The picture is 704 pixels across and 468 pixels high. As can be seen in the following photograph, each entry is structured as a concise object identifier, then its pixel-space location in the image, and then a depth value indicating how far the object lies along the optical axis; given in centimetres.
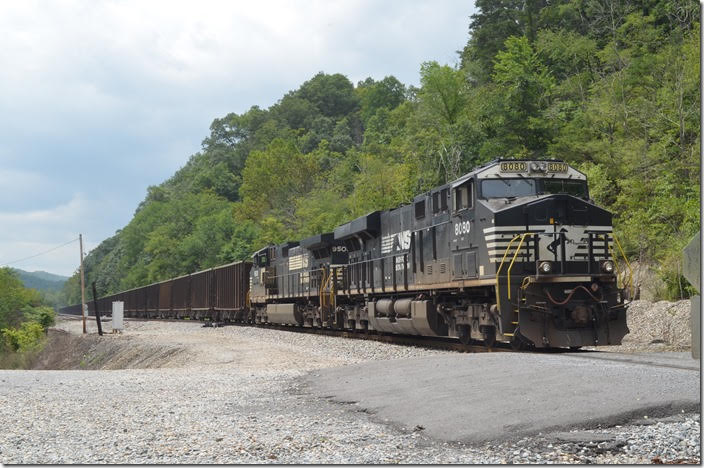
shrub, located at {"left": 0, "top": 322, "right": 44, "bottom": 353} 6702
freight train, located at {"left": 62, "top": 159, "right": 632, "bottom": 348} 1415
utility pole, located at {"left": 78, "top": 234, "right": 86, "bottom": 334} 4647
